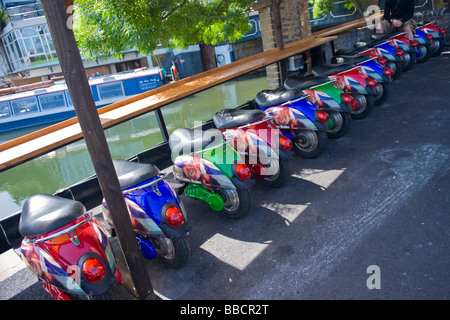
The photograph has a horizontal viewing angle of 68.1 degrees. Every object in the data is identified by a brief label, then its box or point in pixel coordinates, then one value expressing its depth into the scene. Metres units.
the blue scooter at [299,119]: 4.62
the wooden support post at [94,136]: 2.23
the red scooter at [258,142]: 4.00
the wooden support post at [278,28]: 6.67
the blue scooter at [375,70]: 5.89
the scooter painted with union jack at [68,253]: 2.53
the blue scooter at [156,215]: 3.02
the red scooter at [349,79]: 5.46
